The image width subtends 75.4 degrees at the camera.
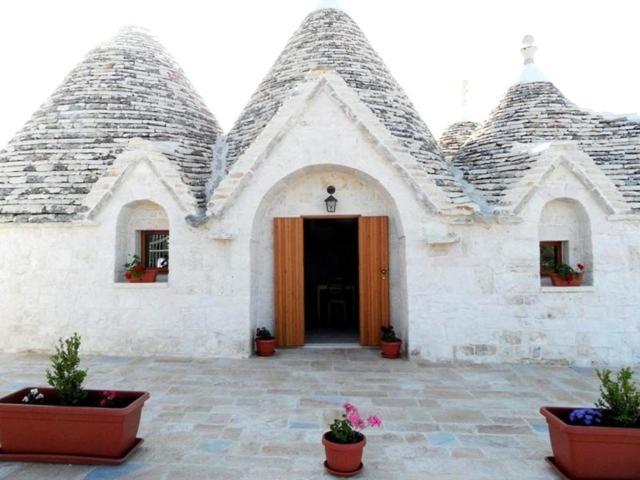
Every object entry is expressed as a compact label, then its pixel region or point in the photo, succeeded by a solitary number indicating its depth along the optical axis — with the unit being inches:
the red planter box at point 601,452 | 135.6
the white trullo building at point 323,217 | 301.0
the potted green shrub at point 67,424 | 149.3
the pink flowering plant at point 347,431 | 143.6
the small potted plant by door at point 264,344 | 311.4
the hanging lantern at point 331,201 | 328.5
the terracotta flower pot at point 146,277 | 319.6
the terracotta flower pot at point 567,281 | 302.7
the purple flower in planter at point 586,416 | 140.1
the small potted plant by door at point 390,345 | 306.8
